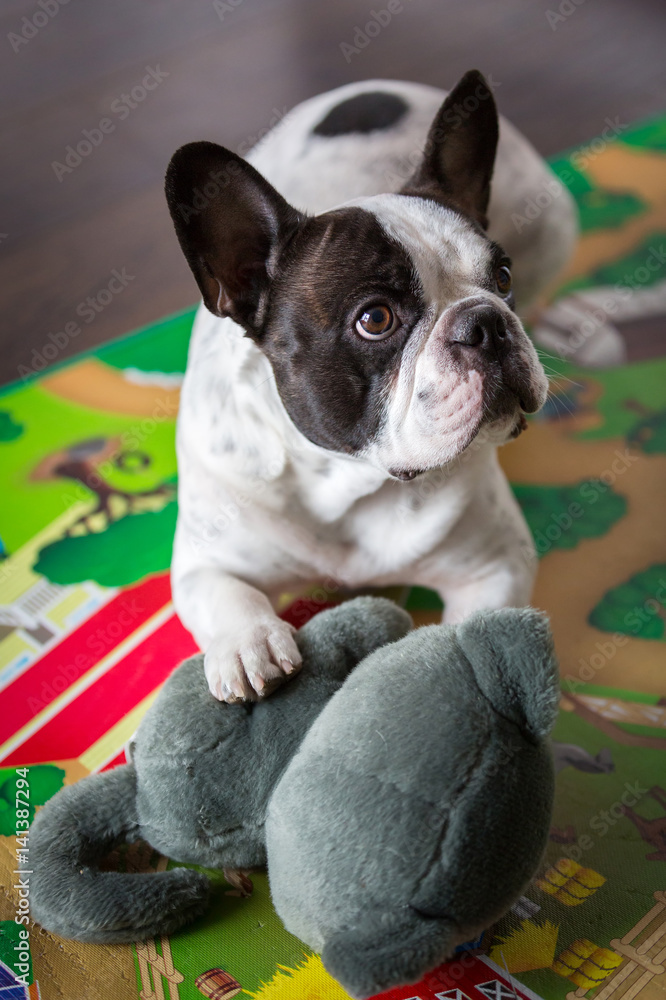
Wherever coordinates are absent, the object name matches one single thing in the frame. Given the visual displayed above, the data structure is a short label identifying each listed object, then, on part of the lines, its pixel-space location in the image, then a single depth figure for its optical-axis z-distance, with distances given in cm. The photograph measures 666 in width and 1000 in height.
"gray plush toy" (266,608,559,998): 89
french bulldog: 104
